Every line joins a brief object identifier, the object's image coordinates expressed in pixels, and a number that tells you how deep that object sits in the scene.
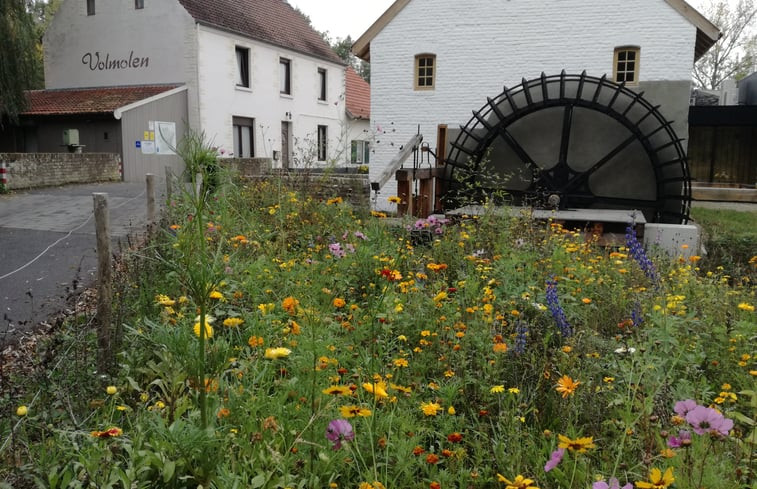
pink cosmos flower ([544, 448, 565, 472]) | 1.50
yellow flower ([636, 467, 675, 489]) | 1.32
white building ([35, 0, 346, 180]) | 20.75
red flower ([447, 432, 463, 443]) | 1.90
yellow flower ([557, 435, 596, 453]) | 1.47
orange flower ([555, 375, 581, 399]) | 1.91
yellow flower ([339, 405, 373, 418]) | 1.66
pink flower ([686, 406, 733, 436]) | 1.53
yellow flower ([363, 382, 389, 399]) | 1.77
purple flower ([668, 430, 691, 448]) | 1.58
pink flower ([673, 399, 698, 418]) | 1.63
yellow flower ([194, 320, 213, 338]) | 1.92
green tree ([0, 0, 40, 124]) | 17.70
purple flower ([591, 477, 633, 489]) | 1.41
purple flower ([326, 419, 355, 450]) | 1.72
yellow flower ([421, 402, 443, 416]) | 2.06
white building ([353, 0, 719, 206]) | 13.09
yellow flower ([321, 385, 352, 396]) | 1.73
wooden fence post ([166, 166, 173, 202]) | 7.03
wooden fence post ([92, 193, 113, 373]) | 3.26
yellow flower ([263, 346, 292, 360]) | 1.87
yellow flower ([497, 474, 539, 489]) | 1.44
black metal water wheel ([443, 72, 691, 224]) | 10.41
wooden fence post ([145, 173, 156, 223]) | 7.78
